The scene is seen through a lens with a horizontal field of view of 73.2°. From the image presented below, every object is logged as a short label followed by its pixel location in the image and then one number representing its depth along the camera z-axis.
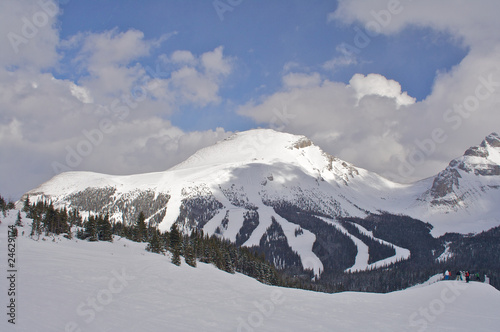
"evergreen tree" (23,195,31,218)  83.60
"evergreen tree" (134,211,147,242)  78.39
